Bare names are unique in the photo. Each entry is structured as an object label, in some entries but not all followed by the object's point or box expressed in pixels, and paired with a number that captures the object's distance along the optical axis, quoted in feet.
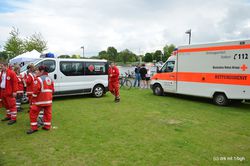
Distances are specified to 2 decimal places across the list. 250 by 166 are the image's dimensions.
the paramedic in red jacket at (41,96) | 18.60
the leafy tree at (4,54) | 106.26
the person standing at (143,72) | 53.01
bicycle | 54.17
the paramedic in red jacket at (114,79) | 34.45
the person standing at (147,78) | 53.39
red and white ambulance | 29.94
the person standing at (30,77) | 21.80
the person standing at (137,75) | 55.88
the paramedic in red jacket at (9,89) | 21.11
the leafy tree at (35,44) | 99.50
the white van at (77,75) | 33.42
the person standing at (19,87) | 25.93
